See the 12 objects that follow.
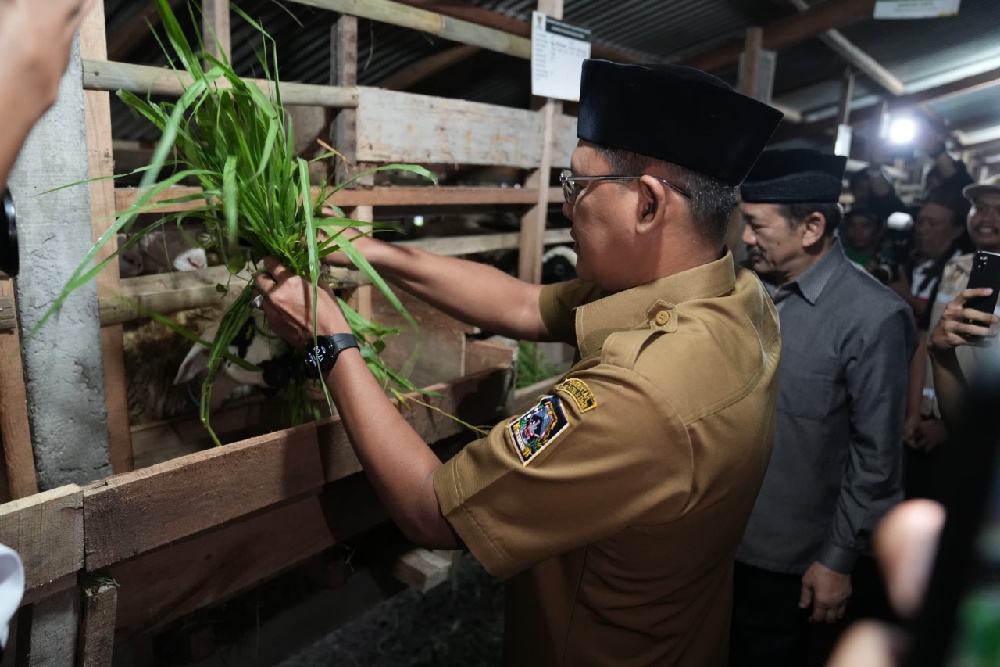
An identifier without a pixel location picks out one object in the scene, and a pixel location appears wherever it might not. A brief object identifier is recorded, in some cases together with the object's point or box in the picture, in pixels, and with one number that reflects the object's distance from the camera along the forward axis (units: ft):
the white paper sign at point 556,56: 9.36
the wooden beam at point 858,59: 16.68
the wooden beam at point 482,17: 9.32
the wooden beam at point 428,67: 10.93
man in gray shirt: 7.11
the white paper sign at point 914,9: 11.94
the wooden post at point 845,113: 20.58
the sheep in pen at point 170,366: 6.35
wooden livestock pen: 3.76
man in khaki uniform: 3.79
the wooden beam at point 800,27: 13.93
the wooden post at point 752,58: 14.58
